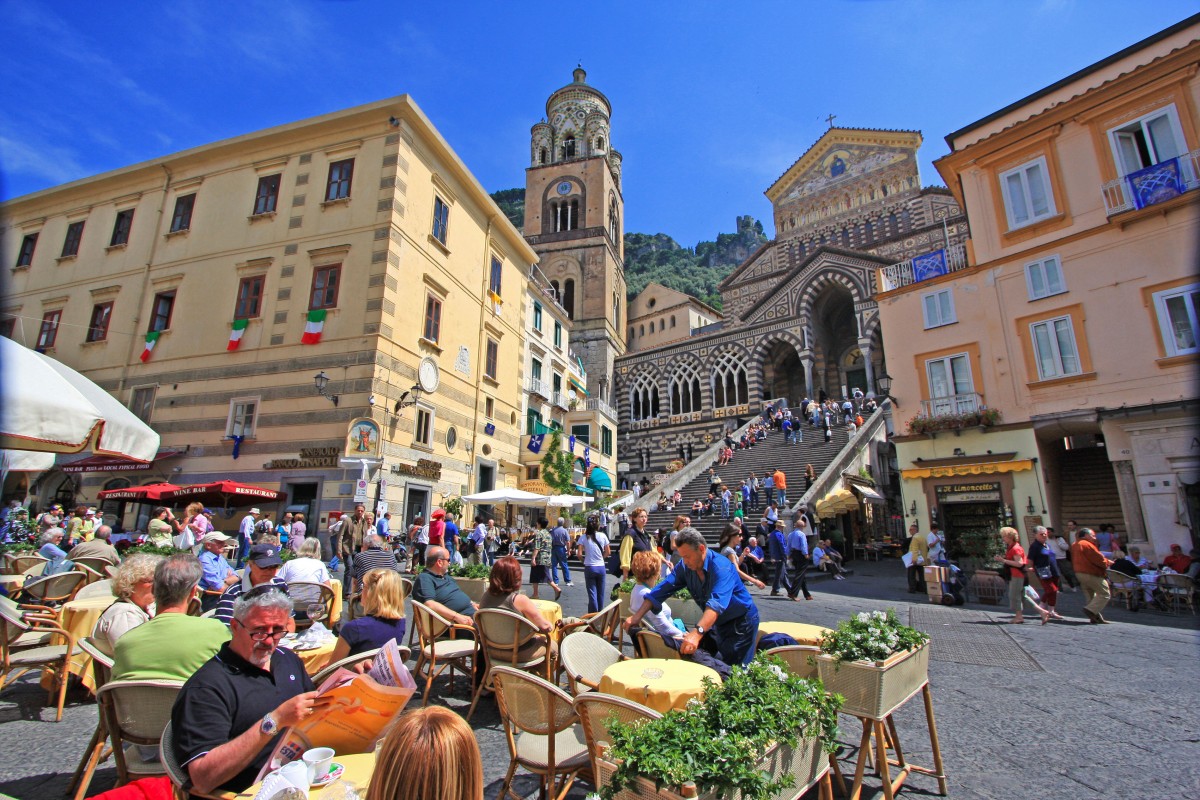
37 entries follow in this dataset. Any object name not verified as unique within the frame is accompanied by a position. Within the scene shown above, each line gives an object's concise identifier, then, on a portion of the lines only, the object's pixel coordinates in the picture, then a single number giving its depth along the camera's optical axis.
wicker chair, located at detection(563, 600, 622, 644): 4.84
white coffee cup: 1.90
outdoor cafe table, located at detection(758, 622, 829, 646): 4.02
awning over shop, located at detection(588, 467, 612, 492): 24.20
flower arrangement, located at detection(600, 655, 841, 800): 1.82
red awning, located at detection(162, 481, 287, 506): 12.44
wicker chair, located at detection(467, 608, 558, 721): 4.15
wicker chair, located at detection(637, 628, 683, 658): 3.89
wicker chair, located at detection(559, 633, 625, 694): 3.20
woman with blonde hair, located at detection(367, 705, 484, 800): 1.36
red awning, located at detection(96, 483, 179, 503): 13.10
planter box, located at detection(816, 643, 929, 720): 2.87
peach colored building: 11.85
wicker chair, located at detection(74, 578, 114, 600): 5.38
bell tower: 38.19
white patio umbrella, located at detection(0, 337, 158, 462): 4.16
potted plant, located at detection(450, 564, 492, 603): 6.92
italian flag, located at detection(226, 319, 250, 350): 15.37
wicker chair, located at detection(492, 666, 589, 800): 2.70
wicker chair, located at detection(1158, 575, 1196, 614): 9.51
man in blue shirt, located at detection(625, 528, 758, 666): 3.82
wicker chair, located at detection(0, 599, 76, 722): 4.12
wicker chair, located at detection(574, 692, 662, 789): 2.25
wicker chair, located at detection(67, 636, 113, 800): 2.99
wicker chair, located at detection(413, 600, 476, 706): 4.55
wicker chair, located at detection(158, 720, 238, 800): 2.05
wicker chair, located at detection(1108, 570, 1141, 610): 10.00
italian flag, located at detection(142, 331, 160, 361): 16.25
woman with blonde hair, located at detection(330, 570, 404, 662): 3.54
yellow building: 14.41
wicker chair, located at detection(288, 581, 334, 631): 5.02
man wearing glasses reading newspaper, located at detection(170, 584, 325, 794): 2.07
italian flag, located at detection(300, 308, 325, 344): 14.73
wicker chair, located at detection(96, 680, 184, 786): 2.49
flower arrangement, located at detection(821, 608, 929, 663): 3.03
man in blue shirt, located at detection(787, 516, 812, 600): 10.30
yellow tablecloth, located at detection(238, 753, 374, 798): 2.02
